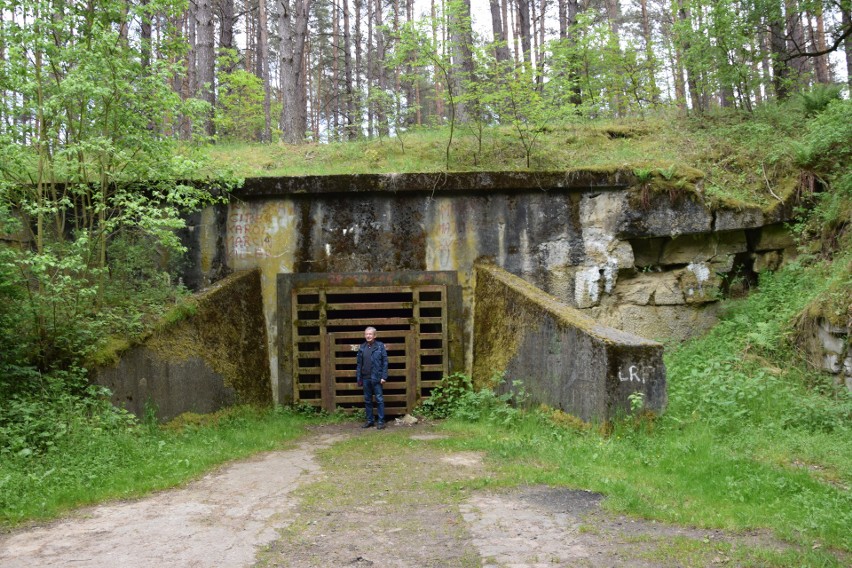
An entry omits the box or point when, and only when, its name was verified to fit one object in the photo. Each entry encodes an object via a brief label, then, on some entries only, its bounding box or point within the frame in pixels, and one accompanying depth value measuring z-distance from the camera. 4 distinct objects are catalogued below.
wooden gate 10.37
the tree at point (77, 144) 6.74
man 9.60
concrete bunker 10.32
